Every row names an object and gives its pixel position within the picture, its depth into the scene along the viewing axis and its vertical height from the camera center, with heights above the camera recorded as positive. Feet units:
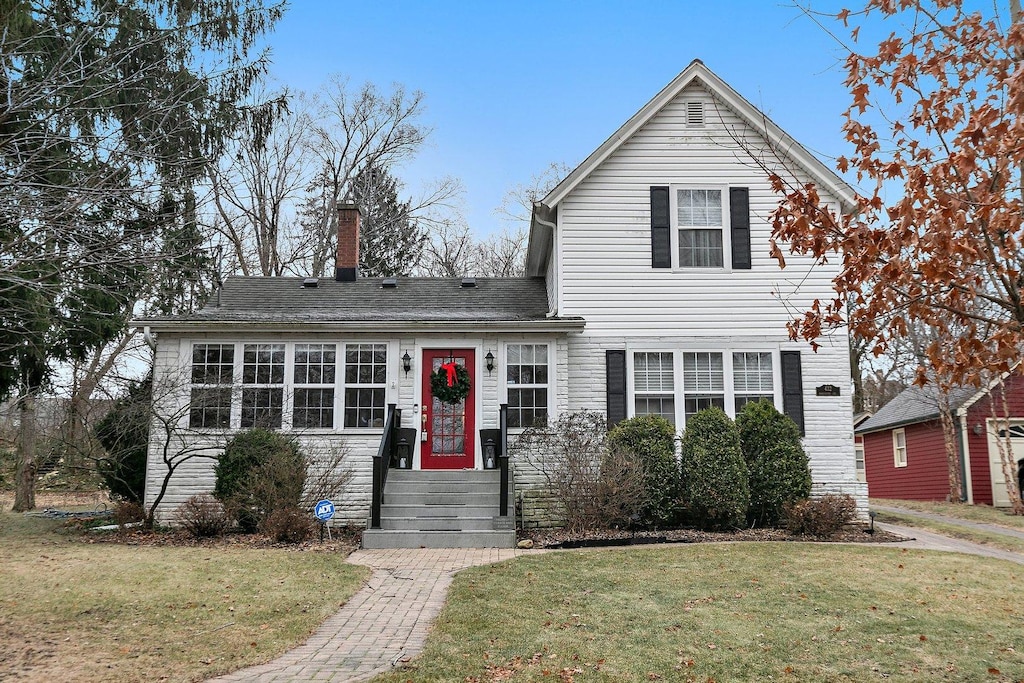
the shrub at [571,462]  40.27 -0.05
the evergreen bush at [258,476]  40.47 -0.68
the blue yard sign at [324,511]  38.40 -2.28
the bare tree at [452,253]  109.50 +28.17
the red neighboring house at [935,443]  71.72 +1.55
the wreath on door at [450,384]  46.91 +4.44
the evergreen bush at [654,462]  41.65 -0.07
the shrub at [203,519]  40.14 -2.77
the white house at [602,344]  46.65 +6.84
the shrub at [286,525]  38.60 -2.97
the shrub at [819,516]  41.03 -2.83
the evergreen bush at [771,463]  42.91 -0.15
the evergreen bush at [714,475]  41.50 -0.75
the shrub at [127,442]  43.50 +1.18
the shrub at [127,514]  42.83 -2.64
